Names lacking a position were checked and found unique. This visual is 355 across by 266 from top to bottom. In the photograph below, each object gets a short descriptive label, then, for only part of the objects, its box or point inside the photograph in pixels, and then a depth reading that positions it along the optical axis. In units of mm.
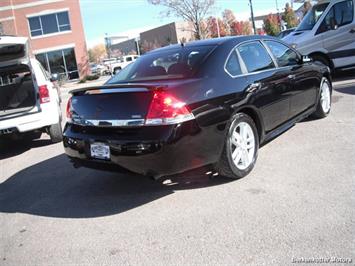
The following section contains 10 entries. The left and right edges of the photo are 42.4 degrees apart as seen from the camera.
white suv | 7605
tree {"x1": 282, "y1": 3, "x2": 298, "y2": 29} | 62562
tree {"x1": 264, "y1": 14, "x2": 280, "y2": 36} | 61594
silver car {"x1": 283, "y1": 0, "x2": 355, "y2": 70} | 12030
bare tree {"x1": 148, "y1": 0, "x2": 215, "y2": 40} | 41566
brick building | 40594
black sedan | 4332
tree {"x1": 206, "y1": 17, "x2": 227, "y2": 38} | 58628
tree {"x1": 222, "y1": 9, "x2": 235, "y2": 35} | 68062
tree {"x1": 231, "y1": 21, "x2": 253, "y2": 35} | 67250
